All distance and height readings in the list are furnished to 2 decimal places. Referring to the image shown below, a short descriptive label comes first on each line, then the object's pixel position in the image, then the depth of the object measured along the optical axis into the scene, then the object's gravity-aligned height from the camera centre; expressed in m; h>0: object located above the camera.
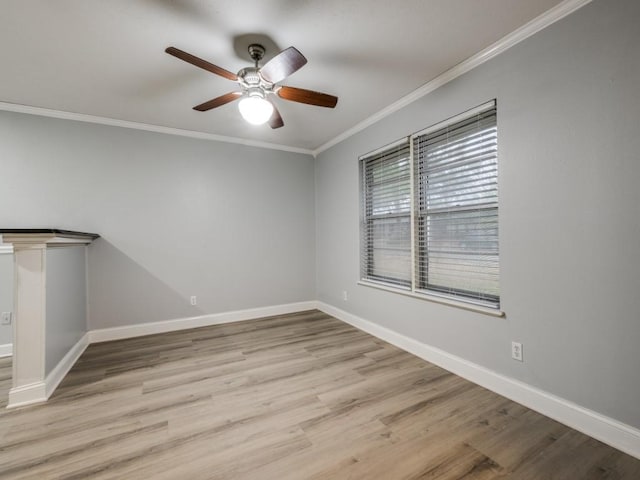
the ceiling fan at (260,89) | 1.77 +1.09
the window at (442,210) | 2.14 +0.27
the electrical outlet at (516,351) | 1.91 -0.73
